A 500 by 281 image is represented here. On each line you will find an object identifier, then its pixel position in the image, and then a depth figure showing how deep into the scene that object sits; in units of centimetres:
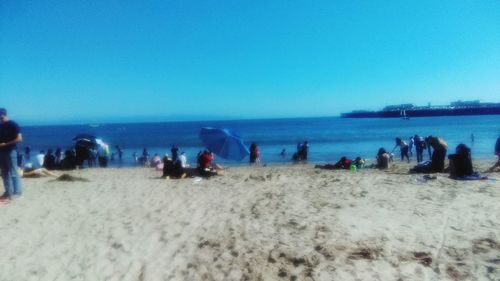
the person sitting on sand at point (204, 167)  1182
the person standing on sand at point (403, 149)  2009
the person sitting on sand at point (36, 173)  1170
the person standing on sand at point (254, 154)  2081
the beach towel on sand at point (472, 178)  969
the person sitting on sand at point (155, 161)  1844
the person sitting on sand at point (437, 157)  1146
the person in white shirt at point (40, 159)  1788
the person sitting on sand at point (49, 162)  1659
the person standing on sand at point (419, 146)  1955
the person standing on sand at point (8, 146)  742
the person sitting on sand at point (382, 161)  1509
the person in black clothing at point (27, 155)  2913
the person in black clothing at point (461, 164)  1002
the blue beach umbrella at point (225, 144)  1376
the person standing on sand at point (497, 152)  1196
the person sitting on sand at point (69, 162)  1695
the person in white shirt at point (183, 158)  1682
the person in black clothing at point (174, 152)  2073
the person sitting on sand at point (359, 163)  1556
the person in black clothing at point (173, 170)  1184
